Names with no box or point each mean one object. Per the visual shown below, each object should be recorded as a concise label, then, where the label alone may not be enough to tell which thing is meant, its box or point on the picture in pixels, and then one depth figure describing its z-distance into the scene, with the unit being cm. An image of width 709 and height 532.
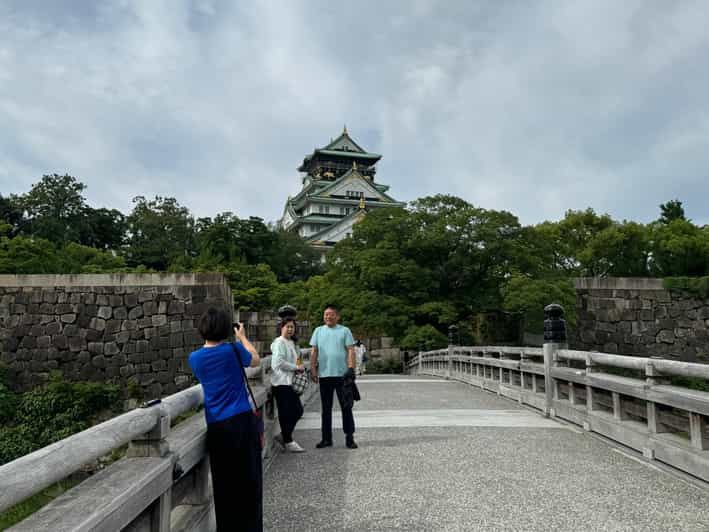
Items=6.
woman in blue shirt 312
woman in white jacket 579
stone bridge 224
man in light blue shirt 599
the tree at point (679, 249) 2427
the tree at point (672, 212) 3116
